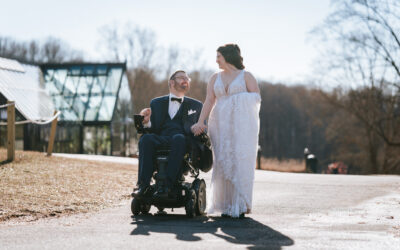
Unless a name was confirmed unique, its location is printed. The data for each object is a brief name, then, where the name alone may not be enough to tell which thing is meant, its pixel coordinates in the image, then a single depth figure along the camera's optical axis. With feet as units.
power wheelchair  21.39
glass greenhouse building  108.34
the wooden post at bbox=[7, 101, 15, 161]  42.16
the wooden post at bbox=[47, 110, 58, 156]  56.37
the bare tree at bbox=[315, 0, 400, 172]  95.61
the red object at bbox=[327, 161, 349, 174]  96.71
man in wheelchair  21.25
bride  22.34
